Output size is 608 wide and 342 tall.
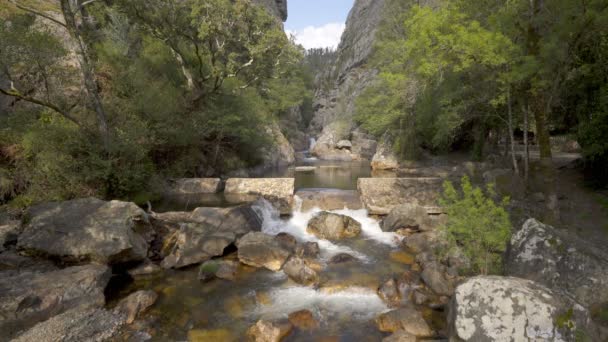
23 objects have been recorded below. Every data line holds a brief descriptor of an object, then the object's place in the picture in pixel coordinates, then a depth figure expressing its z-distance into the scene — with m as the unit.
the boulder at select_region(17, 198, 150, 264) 7.53
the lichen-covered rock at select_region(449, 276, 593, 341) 4.13
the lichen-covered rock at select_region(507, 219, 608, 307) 5.06
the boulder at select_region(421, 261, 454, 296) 6.84
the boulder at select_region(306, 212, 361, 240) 10.89
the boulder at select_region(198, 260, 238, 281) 7.82
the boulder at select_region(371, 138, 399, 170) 26.65
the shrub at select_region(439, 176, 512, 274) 6.30
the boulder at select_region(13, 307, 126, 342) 5.14
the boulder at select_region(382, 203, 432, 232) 10.94
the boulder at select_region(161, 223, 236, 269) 8.48
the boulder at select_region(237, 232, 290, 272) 8.53
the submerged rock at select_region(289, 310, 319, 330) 5.93
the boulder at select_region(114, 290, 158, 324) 6.05
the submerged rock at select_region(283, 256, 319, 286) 7.64
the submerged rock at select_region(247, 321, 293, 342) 5.47
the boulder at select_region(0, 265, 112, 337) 5.58
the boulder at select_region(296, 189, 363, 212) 13.51
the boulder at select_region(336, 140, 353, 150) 40.91
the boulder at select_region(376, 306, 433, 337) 5.54
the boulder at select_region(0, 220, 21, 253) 7.84
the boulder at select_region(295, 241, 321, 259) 9.16
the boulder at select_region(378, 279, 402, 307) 6.72
